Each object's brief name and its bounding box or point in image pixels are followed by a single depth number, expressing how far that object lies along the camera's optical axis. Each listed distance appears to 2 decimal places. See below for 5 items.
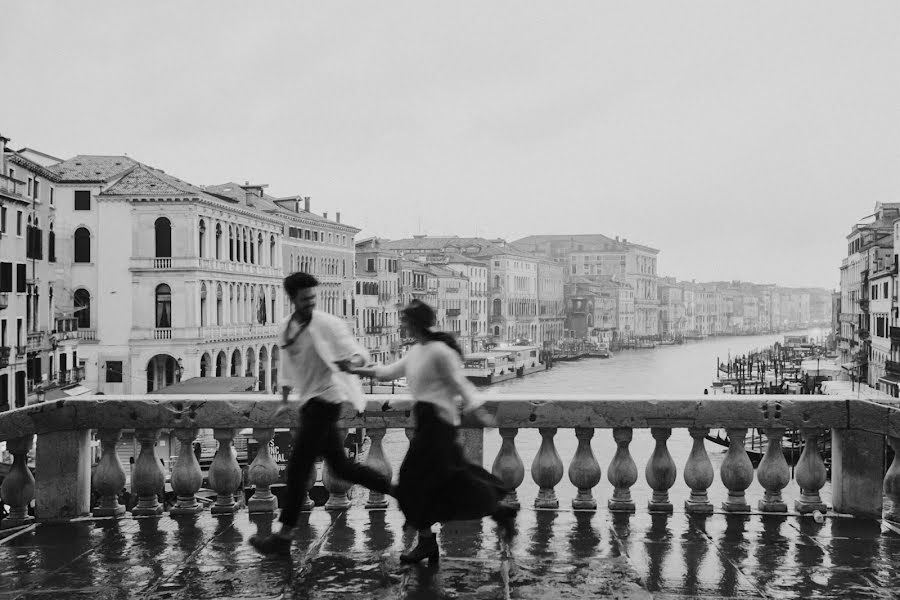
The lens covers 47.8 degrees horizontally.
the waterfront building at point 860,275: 52.81
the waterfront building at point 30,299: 30.83
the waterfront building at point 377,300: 62.53
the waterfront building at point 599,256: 144.00
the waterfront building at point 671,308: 166.88
